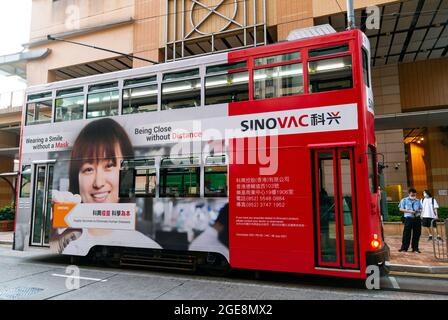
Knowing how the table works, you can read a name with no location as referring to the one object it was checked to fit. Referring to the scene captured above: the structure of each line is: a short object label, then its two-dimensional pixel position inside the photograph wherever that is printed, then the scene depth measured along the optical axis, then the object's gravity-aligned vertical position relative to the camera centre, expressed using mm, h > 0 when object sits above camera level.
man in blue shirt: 9461 -665
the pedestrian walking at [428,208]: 10477 -411
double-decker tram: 6113 +627
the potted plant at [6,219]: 17422 -1175
